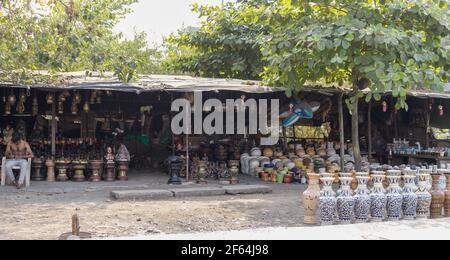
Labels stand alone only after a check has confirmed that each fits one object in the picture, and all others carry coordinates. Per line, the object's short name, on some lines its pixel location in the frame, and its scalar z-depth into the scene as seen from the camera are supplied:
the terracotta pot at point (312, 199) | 6.09
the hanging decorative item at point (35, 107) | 11.16
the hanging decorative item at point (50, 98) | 10.64
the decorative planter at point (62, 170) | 10.56
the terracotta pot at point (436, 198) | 6.68
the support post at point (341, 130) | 11.25
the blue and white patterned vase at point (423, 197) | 6.54
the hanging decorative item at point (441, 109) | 12.89
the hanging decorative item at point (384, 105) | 12.55
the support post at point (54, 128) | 10.67
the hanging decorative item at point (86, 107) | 11.30
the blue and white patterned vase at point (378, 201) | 6.27
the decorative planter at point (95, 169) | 10.73
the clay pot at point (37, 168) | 10.47
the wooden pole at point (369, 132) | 13.13
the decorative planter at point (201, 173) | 10.84
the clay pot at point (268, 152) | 12.43
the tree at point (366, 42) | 7.51
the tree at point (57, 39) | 7.50
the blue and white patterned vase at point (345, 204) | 6.09
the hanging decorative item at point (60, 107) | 11.15
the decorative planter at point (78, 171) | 10.66
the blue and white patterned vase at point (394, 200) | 6.36
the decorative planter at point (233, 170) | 10.98
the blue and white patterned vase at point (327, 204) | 6.04
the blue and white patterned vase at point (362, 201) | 6.16
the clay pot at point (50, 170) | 10.49
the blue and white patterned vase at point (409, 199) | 6.46
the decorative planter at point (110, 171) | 10.85
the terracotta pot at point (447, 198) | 6.76
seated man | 9.62
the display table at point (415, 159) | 12.24
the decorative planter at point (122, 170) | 11.02
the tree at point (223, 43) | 14.09
